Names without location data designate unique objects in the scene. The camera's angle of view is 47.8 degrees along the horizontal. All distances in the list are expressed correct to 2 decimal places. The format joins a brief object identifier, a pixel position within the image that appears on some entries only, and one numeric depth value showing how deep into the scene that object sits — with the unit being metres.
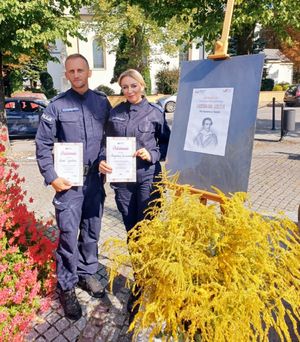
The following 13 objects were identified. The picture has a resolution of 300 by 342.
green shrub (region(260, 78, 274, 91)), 29.61
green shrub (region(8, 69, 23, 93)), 21.03
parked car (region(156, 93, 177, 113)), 21.38
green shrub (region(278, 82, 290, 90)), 30.77
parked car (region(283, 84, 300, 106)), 22.28
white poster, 2.29
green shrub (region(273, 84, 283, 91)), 29.38
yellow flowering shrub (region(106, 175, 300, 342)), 1.49
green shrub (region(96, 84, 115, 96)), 27.09
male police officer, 2.70
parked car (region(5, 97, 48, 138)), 13.27
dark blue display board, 2.16
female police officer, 2.65
